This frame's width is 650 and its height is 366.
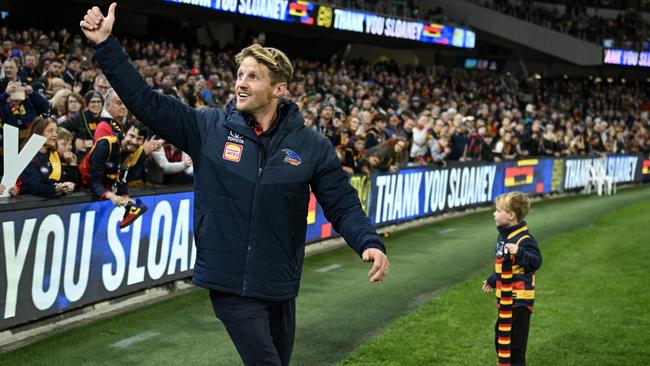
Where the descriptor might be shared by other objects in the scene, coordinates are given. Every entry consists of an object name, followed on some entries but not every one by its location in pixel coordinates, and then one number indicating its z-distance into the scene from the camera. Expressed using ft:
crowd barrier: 26.14
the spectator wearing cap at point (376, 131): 55.01
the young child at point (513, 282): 21.86
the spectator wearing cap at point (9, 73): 37.88
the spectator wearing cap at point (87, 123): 34.71
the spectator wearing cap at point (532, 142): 86.33
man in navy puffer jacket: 14.67
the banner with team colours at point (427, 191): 55.47
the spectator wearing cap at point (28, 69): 46.34
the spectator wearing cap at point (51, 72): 46.90
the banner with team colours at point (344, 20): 93.15
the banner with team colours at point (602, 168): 94.07
